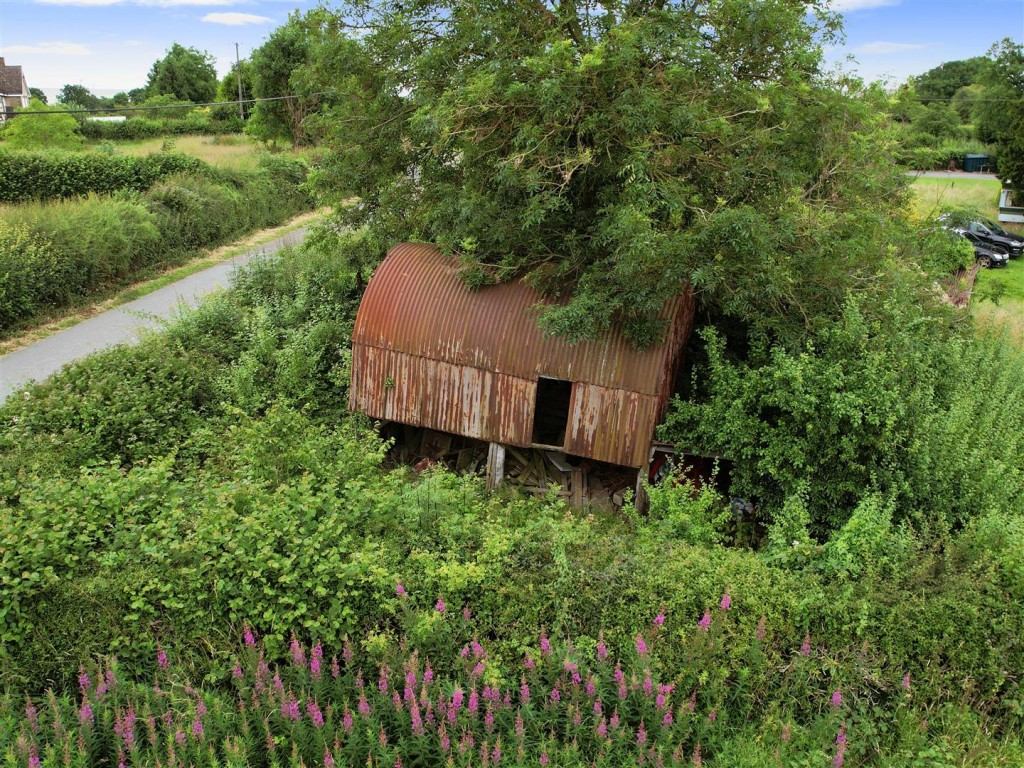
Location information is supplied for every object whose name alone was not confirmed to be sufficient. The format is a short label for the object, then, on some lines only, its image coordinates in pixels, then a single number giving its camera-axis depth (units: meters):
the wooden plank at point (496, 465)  11.93
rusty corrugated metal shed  10.91
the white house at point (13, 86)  69.64
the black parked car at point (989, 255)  28.19
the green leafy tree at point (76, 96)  90.15
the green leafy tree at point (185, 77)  66.19
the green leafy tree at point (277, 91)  38.38
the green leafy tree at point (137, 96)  76.12
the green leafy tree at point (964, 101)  55.03
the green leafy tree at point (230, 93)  52.84
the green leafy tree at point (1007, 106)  33.25
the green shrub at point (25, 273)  16.83
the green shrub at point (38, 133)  32.81
